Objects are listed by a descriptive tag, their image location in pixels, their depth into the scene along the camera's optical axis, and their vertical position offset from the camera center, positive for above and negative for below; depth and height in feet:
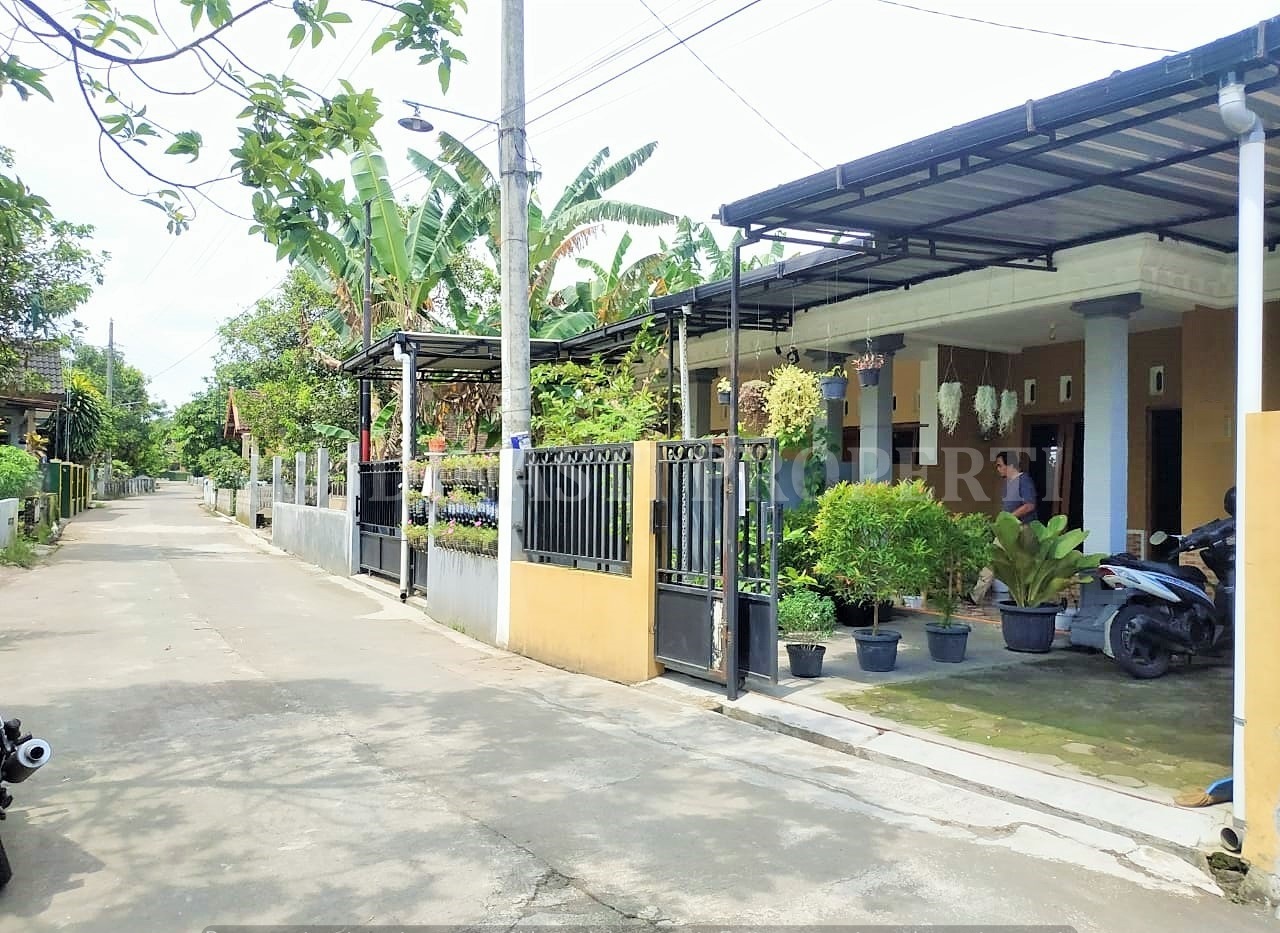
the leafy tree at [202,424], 179.01 +7.19
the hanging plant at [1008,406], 39.24 +2.38
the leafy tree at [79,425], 119.03 +4.69
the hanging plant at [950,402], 38.75 +2.51
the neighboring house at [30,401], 81.61 +5.30
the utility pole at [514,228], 32.68 +8.03
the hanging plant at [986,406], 39.04 +2.37
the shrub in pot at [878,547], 25.31 -2.17
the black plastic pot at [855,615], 33.55 -5.23
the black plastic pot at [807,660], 25.20 -5.09
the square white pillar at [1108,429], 28.66 +1.07
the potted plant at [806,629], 25.26 -4.35
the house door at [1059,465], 39.40 +0.00
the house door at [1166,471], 36.06 -0.21
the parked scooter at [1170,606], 24.07 -3.57
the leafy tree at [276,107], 15.93 +6.37
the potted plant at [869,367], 34.81 +3.51
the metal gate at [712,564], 23.35 -2.55
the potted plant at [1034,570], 27.40 -3.00
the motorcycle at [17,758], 13.16 -4.02
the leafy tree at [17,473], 69.82 -0.90
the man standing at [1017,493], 33.12 -0.98
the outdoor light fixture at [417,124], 44.14 +15.56
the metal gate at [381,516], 47.70 -2.79
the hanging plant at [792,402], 33.35 +2.13
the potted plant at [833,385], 36.03 +2.95
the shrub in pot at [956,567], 26.84 -2.83
